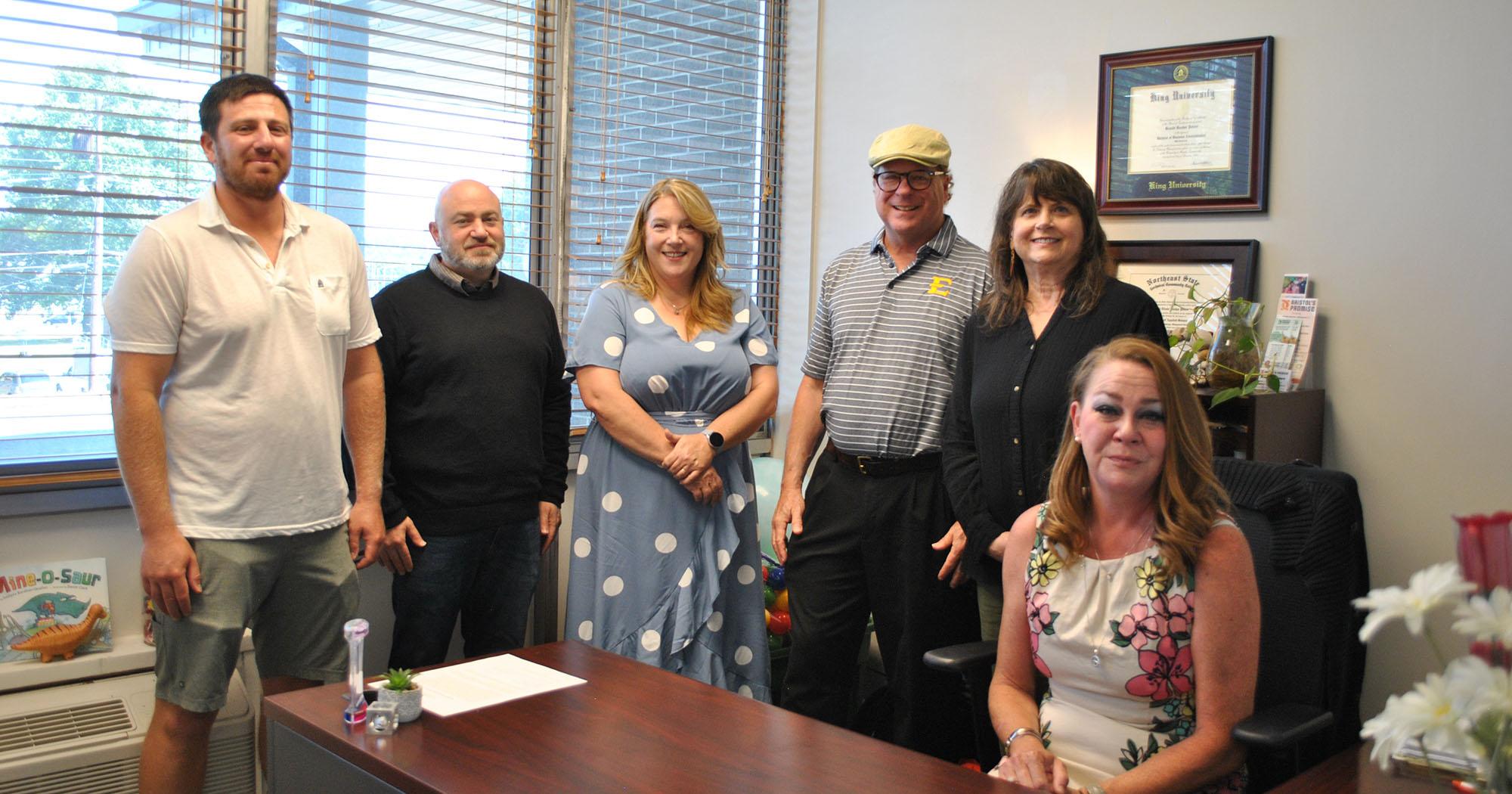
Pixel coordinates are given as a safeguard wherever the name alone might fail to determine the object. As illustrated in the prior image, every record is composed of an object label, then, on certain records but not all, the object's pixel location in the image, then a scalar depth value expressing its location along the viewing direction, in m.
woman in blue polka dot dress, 2.73
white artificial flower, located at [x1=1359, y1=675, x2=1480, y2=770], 0.82
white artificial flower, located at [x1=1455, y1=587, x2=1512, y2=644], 0.82
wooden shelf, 2.70
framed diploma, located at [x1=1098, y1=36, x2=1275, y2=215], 3.10
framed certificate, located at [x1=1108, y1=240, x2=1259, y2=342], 3.10
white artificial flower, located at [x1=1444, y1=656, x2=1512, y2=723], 0.80
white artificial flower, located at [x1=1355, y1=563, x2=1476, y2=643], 0.83
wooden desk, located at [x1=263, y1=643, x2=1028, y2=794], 1.47
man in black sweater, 2.66
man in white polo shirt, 2.15
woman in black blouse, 2.31
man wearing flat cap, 2.58
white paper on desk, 1.78
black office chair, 1.81
